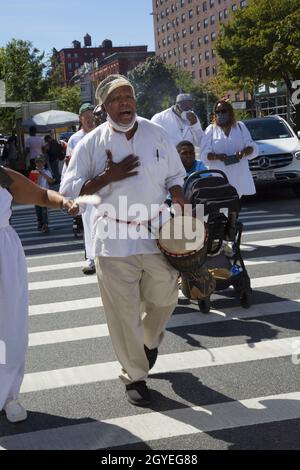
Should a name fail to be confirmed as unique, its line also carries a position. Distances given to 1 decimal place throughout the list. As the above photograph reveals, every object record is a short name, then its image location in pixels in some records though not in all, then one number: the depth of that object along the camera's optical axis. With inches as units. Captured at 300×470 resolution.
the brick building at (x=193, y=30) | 3865.7
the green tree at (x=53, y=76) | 2367.3
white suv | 553.3
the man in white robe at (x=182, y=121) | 341.4
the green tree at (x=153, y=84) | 3314.5
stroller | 235.8
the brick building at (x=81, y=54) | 6678.2
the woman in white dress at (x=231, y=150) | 334.3
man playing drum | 166.6
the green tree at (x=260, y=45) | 1557.6
